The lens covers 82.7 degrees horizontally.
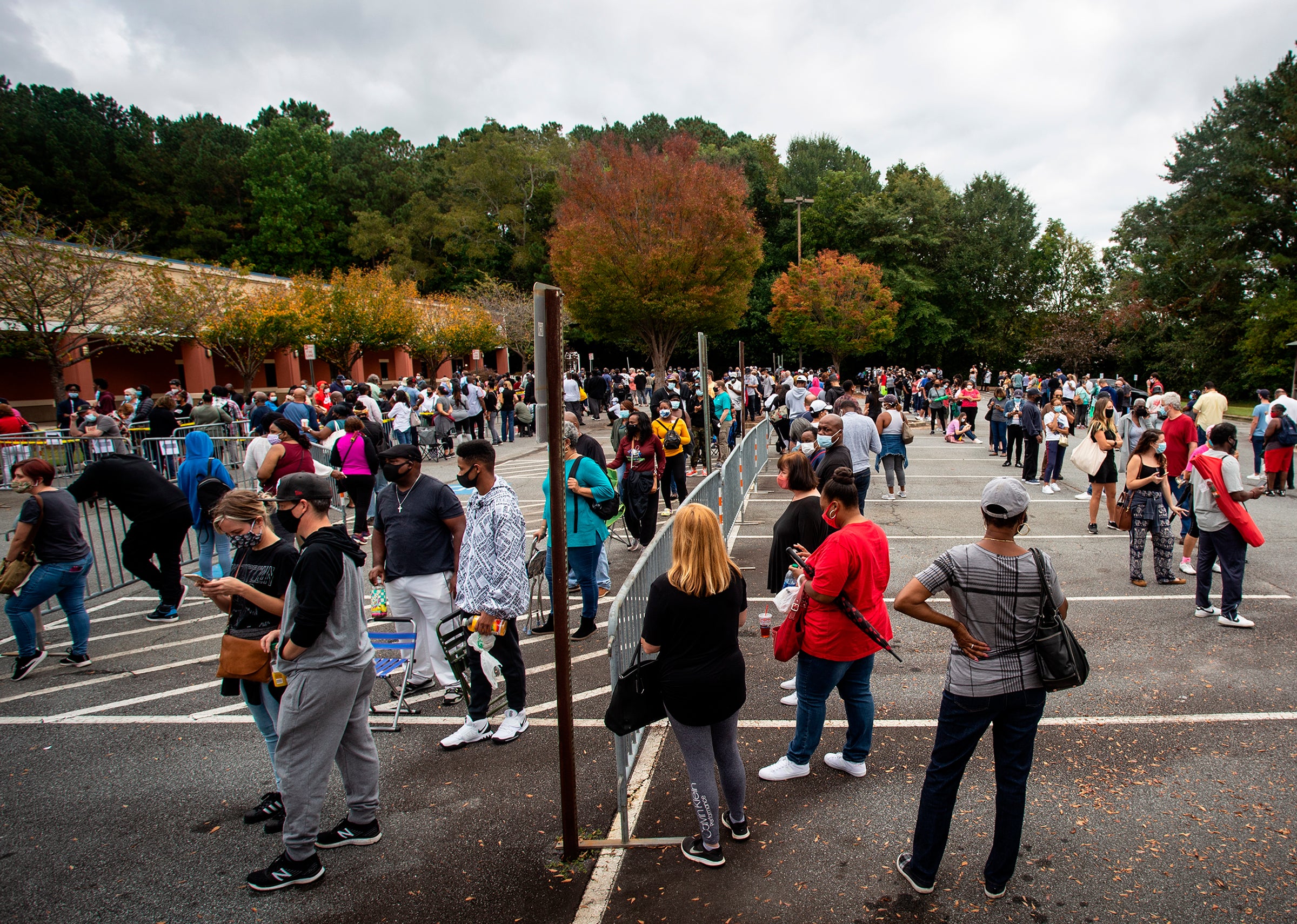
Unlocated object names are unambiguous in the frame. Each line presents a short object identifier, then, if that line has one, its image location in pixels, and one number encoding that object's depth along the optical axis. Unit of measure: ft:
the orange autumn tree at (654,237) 89.86
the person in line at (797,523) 16.34
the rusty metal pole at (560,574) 11.09
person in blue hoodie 26.37
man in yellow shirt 43.39
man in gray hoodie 11.37
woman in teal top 21.39
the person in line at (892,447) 40.24
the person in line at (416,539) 16.99
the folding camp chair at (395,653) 17.38
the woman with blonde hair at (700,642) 10.93
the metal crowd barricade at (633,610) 12.10
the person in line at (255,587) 12.48
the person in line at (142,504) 22.70
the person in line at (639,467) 27.96
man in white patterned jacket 15.28
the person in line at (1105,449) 31.68
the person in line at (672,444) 35.78
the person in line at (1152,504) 24.49
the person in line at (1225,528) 20.13
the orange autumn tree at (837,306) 120.16
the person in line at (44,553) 19.84
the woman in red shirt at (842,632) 12.84
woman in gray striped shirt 10.08
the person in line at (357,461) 32.65
